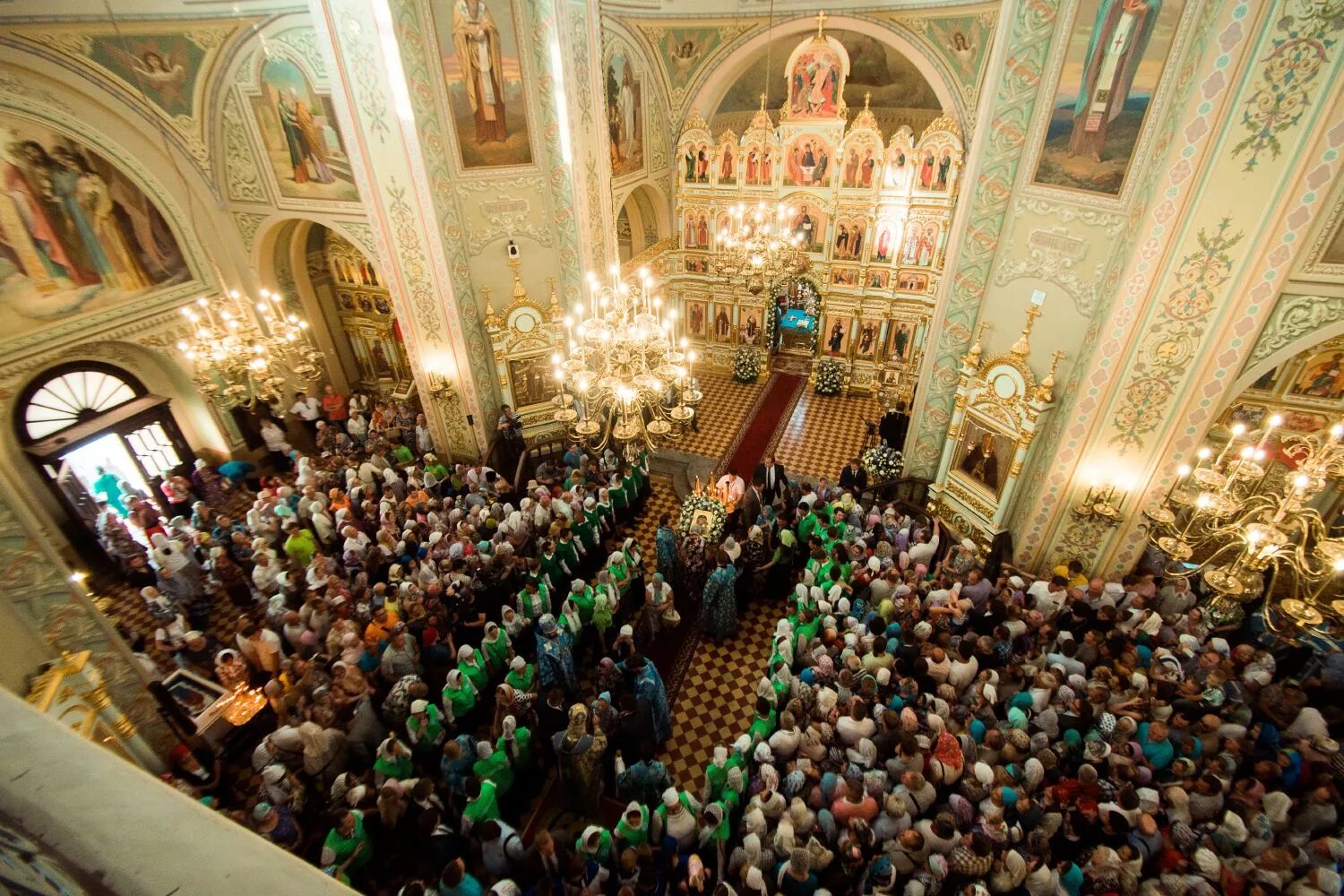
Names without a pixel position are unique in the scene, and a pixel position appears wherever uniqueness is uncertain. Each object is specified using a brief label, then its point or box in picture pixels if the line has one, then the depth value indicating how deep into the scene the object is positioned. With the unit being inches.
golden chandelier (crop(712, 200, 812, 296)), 469.1
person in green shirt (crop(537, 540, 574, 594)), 324.5
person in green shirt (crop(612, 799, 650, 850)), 198.2
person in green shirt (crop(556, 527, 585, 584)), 329.6
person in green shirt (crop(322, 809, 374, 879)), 194.7
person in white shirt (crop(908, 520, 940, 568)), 315.3
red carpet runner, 485.1
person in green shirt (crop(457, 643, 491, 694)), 258.8
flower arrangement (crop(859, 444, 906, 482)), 409.2
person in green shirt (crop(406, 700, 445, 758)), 239.3
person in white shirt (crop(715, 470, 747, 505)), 377.7
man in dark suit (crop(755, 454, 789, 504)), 396.2
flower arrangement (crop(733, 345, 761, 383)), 609.6
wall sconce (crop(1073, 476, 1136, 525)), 291.4
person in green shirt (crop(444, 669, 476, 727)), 248.5
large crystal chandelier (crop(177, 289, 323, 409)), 331.6
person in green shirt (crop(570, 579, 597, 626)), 295.6
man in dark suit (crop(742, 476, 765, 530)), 371.6
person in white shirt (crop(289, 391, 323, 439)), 490.9
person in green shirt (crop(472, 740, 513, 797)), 224.1
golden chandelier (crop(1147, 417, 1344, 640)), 155.5
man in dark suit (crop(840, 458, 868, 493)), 409.1
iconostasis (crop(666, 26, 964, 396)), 506.9
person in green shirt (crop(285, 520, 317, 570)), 340.2
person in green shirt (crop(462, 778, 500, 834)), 205.9
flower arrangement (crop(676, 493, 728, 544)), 339.6
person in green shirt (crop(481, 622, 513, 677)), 265.0
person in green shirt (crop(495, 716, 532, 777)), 230.8
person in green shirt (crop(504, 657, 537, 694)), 251.9
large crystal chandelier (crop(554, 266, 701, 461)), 236.8
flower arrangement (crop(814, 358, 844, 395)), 581.3
